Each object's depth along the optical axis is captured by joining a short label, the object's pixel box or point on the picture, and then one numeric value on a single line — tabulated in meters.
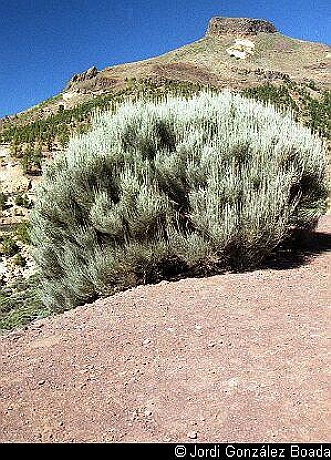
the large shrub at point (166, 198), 5.66
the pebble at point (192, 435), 2.87
